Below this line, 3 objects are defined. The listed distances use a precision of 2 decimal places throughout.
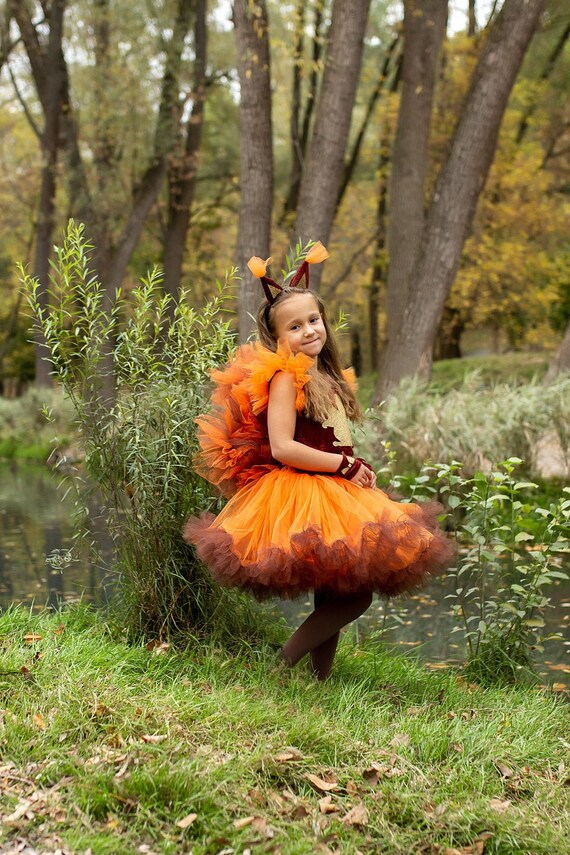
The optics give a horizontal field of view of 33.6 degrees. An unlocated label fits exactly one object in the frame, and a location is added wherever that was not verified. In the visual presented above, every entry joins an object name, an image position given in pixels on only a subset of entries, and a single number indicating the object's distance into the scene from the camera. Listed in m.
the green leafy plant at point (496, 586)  4.71
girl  3.78
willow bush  4.62
